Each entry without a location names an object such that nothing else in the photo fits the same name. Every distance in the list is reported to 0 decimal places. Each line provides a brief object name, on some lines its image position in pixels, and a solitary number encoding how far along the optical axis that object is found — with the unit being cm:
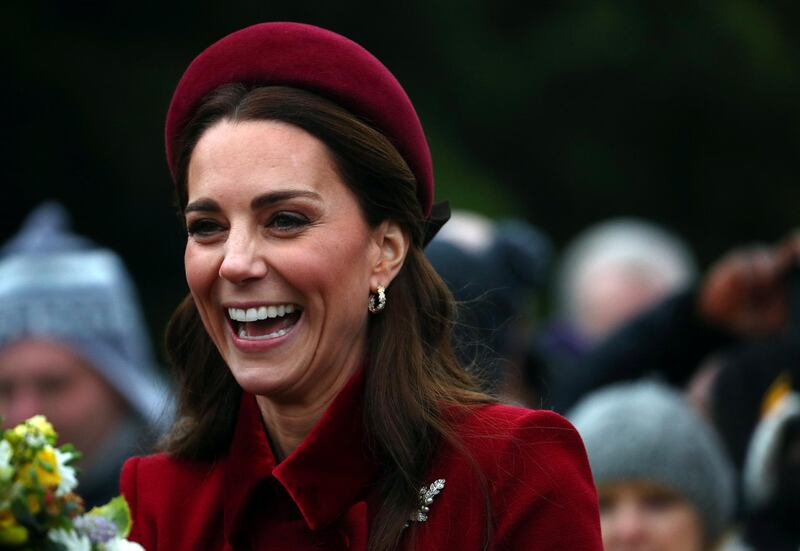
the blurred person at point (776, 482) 1002
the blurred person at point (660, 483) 1012
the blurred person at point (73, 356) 1190
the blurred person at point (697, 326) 1159
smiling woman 638
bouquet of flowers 521
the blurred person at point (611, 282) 1716
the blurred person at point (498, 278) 958
